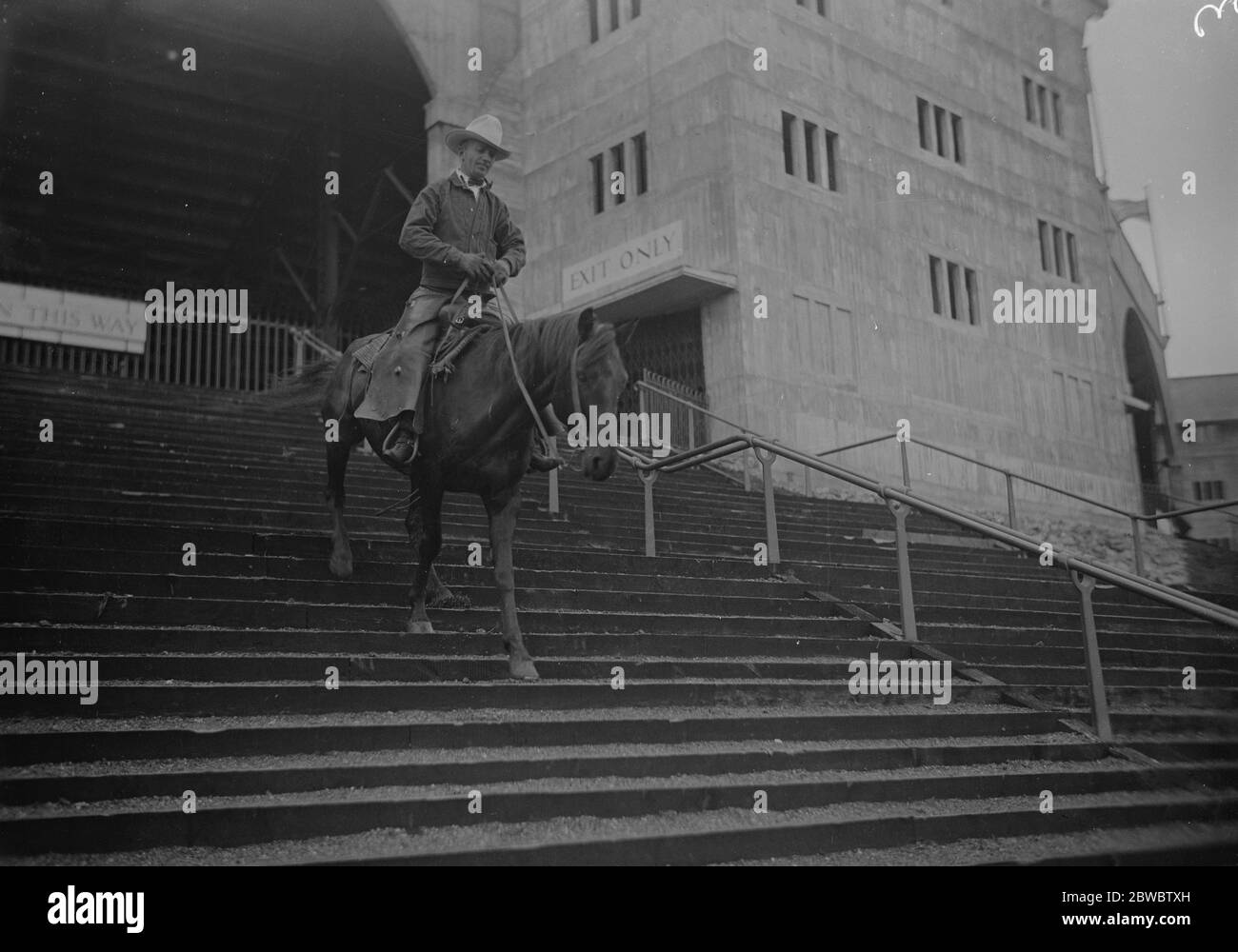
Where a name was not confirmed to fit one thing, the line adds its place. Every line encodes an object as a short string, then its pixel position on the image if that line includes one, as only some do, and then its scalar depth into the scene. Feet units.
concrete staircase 13.62
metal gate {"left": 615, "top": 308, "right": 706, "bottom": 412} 56.18
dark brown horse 18.14
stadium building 56.03
